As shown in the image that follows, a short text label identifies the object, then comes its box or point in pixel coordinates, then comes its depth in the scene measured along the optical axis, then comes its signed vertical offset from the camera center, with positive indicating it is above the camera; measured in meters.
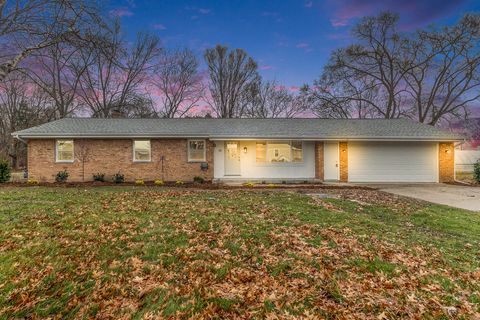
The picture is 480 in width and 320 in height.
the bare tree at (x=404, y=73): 22.56 +8.67
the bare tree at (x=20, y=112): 27.05 +5.58
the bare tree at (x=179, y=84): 28.97 +9.05
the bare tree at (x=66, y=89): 23.72 +7.40
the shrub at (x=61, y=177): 13.23 -0.83
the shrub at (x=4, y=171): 12.81 -0.48
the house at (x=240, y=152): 13.80 +0.45
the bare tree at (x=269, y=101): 29.73 +7.02
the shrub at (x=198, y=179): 13.62 -1.03
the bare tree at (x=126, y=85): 26.86 +8.37
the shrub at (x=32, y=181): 11.99 -1.01
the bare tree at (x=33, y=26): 6.36 +3.57
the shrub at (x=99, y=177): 13.47 -0.86
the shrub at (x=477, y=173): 14.43 -0.86
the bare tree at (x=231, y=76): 29.48 +9.93
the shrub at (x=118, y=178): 13.46 -0.92
